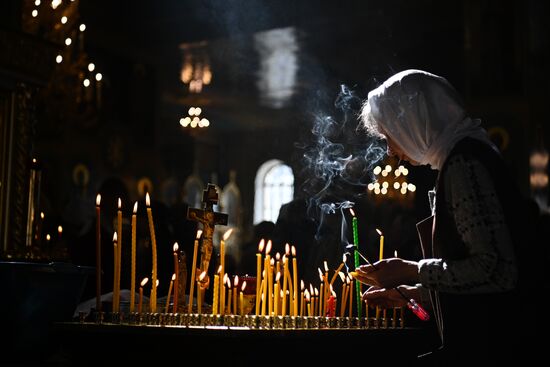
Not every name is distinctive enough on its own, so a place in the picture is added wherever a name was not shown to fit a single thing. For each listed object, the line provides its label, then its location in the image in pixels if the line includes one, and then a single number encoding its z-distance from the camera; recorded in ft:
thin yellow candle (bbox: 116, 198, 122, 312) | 9.16
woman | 7.41
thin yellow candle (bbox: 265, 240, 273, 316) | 9.72
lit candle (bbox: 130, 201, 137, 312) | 9.20
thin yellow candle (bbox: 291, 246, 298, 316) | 9.71
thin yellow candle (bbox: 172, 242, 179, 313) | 9.52
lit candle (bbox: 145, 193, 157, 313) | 9.32
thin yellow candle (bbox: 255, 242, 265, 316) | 9.55
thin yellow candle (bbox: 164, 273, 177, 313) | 9.66
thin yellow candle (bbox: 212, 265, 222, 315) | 9.44
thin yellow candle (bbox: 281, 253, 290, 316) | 9.70
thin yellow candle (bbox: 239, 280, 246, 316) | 10.02
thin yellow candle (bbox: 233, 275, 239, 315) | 9.93
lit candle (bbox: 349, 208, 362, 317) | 9.52
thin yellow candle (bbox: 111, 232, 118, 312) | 9.34
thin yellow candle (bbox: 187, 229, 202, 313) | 9.43
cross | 10.20
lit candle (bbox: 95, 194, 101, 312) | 9.09
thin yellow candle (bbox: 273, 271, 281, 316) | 9.65
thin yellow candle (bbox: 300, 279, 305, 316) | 9.99
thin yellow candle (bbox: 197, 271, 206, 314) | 9.36
